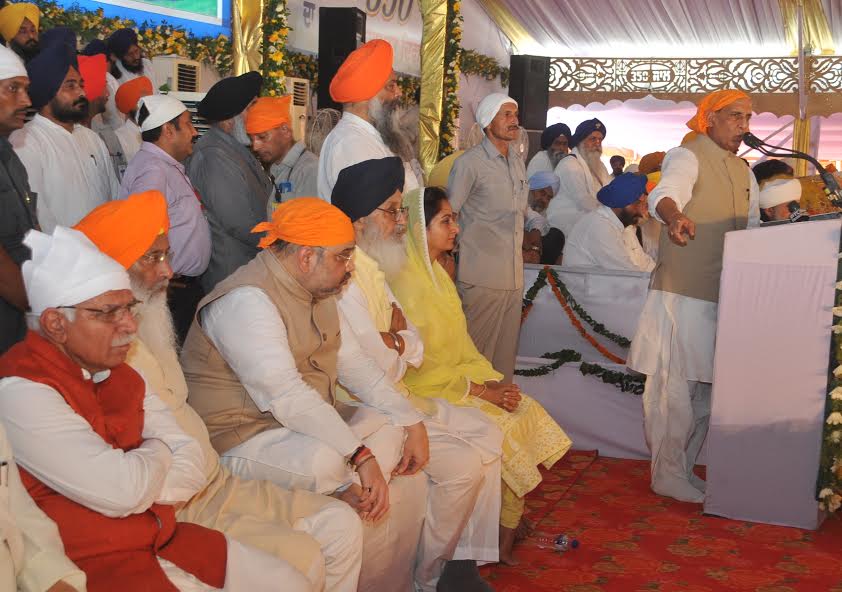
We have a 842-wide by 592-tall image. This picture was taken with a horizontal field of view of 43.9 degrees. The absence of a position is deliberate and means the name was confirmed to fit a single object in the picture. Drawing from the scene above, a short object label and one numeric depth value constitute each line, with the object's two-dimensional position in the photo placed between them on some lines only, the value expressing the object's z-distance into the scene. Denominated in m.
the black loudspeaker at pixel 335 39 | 8.95
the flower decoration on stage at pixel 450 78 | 11.70
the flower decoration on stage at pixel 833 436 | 4.09
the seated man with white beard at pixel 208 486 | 2.39
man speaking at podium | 4.52
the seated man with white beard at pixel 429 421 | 3.37
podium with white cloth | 4.14
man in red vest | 1.93
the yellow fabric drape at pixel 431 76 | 11.54
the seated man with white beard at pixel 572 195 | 7.72
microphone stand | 4.15
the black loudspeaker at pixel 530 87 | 13.50
